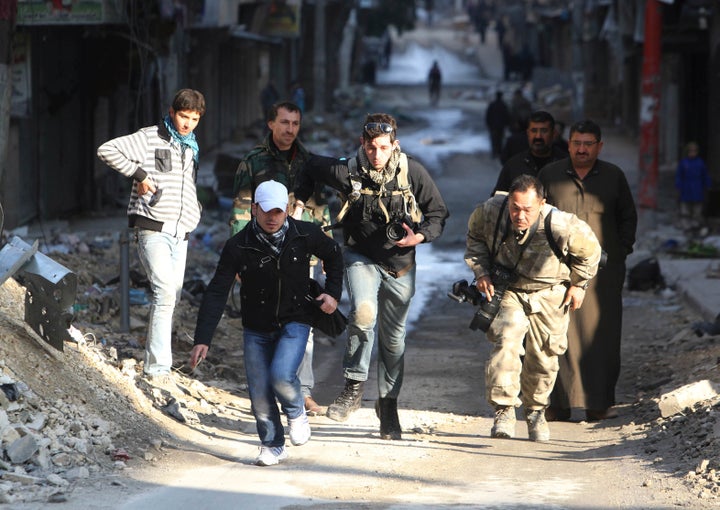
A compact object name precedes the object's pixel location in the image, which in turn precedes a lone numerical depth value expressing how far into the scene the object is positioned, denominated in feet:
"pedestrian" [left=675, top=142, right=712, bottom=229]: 132.57
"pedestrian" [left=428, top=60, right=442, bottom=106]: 329.31
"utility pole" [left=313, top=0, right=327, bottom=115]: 257.22
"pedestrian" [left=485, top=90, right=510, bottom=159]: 209.77
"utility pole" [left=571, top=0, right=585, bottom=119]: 222.07
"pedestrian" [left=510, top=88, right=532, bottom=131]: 209.30
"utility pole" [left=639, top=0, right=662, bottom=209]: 141.38
